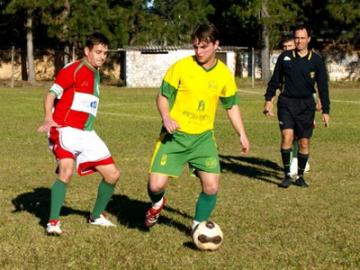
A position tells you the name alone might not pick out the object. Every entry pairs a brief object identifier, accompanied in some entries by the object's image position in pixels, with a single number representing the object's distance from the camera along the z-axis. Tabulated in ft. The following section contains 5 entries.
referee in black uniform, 41.82
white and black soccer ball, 26.27
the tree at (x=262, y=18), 207.34
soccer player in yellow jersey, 27.58
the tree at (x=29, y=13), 196.86
